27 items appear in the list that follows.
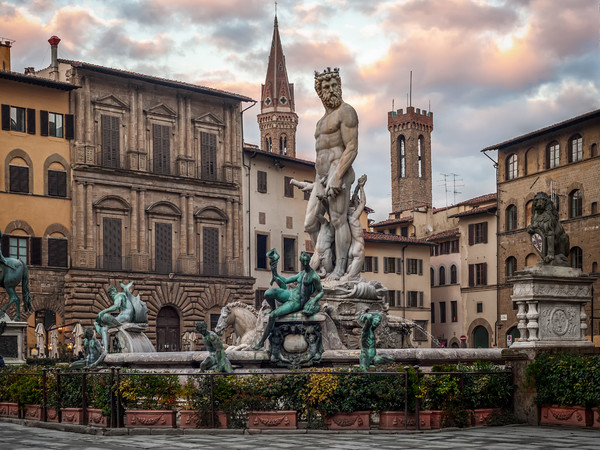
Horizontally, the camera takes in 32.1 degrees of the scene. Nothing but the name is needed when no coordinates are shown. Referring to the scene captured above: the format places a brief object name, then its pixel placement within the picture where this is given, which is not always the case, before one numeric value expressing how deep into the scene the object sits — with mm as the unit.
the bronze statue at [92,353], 19281
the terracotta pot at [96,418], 16062
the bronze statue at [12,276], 23922
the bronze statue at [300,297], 18203
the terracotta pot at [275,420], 15242
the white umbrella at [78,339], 46562
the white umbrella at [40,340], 46278
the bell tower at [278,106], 124312
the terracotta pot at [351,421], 15164
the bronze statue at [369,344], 16516
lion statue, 16875
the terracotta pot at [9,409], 18492
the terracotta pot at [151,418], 15594
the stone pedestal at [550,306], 16266
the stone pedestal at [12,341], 24562
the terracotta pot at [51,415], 17266
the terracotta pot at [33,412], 17772
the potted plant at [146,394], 15727
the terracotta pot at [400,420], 15086
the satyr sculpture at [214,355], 16498
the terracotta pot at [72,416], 16562
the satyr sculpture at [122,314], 22859
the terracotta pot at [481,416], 15680
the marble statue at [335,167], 21516
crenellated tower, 128000
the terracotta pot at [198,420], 15484
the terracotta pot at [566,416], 15148
